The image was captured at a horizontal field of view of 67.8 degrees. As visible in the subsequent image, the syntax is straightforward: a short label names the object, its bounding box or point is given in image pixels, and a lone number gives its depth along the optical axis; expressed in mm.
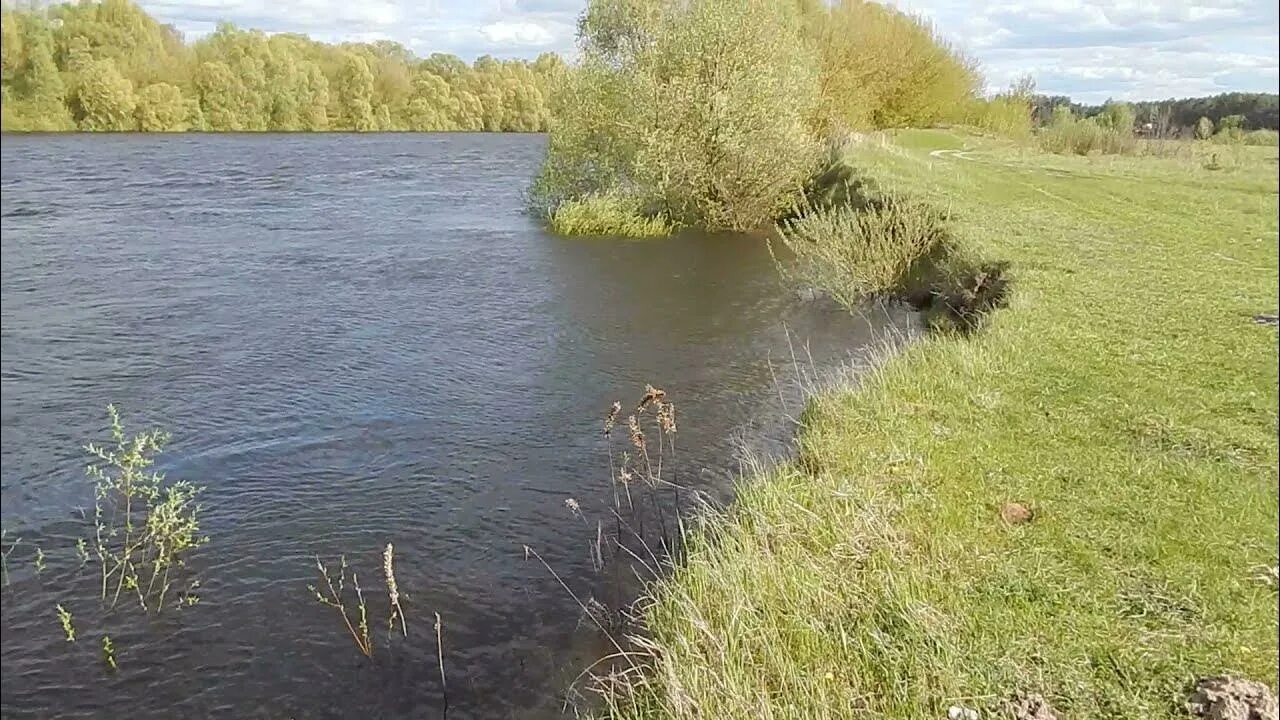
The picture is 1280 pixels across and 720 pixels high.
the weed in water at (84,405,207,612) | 7738
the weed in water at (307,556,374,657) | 7145
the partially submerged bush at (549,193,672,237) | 26656
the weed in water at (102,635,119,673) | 6793
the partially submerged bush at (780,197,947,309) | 16156
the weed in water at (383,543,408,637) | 7340
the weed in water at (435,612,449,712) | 6652
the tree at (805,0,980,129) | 36594
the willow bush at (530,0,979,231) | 25141
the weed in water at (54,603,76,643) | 6643
